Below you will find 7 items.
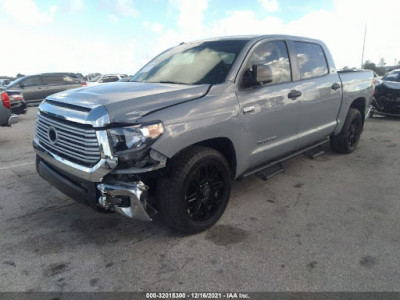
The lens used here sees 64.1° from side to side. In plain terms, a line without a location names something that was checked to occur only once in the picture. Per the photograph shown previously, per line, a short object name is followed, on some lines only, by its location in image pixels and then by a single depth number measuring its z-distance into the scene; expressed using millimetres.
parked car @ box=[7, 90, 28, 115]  9741
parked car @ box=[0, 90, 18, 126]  7070
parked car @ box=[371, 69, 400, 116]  9086
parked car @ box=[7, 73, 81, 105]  14852
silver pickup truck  2586
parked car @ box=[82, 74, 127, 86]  19109
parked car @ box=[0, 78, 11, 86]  20266
